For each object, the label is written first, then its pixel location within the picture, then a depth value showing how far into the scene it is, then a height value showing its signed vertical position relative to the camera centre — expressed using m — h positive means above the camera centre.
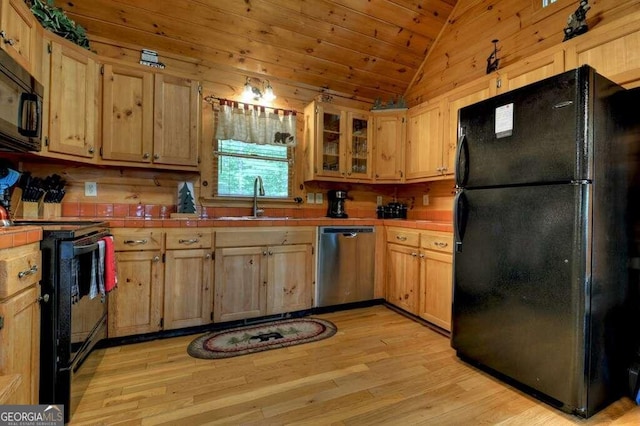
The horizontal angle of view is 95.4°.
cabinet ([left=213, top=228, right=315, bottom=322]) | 2.51 -0.54
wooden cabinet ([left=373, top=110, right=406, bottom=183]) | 3.52 +0.86
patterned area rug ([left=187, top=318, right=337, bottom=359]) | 2.15 -1.01
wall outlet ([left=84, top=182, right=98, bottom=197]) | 2.56 +0.20
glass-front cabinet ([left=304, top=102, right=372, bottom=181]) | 3.30 +0.84
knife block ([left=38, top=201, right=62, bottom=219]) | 2.30 +0.01
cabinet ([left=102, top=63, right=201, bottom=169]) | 2.43 +0.83
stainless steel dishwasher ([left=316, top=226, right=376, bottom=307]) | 2.94 -0.52
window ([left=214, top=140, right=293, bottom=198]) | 3.10 +0.50
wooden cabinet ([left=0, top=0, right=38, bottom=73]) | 1.65 +1.09
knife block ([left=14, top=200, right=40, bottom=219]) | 2.21 +0.00
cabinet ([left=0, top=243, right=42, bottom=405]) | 1.08 -0.44
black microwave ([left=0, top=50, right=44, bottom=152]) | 1.48 +0.57
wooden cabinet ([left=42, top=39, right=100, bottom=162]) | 2.10 +0.83
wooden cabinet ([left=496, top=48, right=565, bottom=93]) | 2.05 +1.11
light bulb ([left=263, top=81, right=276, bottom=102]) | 3.21 +1.33
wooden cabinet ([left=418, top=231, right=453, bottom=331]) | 2.47 -0.56
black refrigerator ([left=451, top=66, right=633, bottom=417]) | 1.45 -0.12
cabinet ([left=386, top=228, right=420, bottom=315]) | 2.83 -0.55
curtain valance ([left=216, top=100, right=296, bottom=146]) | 3.02 +0.97
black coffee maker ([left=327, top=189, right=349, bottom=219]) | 3.42 +0.13
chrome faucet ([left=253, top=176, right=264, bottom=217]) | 3.14 +0.23
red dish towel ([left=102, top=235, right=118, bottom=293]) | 1.80 -0.33
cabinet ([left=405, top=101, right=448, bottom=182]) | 3.05 +0.81
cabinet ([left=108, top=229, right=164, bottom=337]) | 2.19 -0.57
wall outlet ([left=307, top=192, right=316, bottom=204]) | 3.53 +0.19
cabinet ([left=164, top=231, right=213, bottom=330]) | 2.34 -0.55
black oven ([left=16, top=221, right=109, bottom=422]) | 1.38 -0.49
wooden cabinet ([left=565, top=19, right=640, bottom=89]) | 1.68 +1.03
